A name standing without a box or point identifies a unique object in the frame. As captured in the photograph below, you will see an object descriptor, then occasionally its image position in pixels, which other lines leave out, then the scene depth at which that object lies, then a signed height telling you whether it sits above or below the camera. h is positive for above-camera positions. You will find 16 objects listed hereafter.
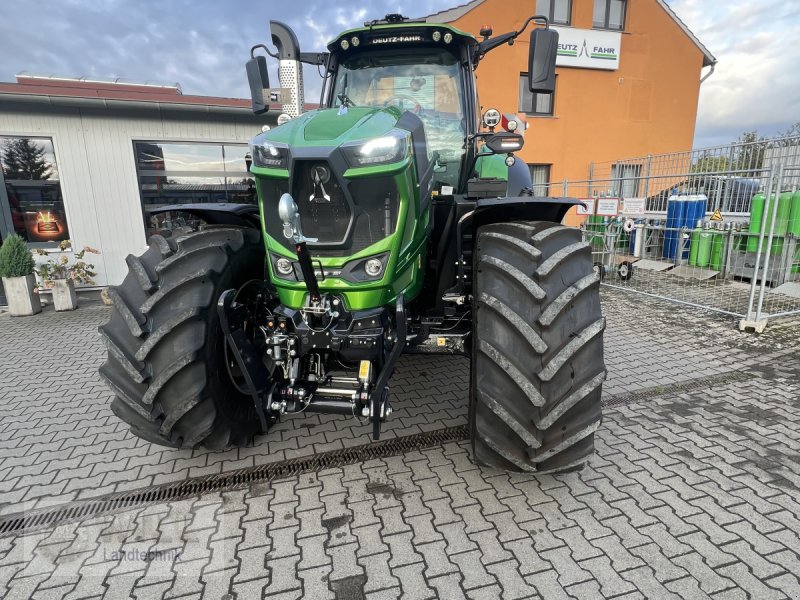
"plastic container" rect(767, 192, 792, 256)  7.11 -0.48
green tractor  2.27 -0.57
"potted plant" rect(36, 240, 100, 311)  7.30 -1.17
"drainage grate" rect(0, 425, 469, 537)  2.58 -1.68
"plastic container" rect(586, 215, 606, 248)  9.77 -0.81
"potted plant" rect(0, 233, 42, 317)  6.93 -1.08
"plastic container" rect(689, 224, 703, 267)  8.73 -1.07
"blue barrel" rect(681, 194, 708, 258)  8.69 -0.39
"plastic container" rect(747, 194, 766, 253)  7.38 -0.38
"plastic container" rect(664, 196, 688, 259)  8.86 -0.57
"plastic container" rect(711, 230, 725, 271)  8.42 -1.10
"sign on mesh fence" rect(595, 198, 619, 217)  8.93 -0.31
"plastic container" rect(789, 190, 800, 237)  7.20 -0.42
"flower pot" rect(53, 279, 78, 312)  7.29 -1.44
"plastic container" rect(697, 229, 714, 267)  8.62 -1.09
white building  7.33 +0.68
